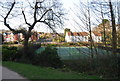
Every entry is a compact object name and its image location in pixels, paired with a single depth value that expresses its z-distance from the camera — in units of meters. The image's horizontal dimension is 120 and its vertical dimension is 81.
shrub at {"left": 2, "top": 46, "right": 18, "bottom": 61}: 14.99
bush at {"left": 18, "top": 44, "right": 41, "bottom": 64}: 14.19
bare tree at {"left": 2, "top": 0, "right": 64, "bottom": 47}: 15.78
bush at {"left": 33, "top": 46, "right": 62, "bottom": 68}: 11.83
